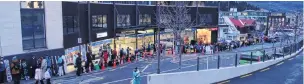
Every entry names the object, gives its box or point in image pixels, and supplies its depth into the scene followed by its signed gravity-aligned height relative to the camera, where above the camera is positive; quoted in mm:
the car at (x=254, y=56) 20477 -1540
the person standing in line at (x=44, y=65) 16916 -1658
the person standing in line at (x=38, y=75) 15852 -2007
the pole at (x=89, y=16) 23675 +1160
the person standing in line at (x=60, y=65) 18712 -1813
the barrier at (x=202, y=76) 15207 -2220
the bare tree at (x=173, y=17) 23969 +1288
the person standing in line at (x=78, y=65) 18783 -1838
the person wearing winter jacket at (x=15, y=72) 15812 -1878
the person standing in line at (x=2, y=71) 16109 -1827
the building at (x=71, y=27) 16906 +381
